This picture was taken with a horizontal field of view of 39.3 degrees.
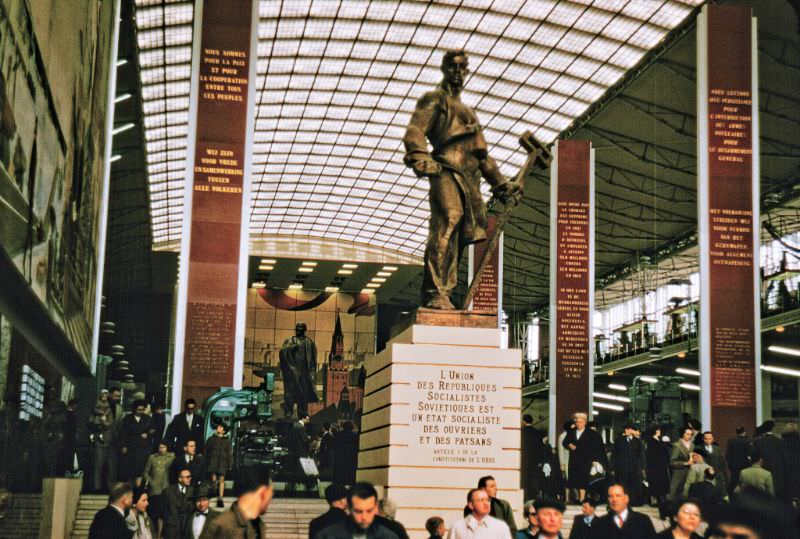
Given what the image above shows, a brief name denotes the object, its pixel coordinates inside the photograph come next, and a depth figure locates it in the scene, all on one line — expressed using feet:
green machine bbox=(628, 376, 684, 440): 132.26
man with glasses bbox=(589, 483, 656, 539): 27.53
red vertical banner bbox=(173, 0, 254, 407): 65.31
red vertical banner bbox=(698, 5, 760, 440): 65.98
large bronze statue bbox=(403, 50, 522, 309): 43.24
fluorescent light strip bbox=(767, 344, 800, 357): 121.49
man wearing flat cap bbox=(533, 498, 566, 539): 25.46
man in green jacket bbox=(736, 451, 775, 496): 48.06
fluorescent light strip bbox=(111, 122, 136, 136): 130.11
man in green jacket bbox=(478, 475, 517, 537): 34.76
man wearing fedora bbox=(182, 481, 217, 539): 41.34
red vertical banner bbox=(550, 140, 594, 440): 87.81
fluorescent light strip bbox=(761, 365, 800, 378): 129.80
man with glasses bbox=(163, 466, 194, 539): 48.49
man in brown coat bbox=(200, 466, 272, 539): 19.65
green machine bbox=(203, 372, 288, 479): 64.34
